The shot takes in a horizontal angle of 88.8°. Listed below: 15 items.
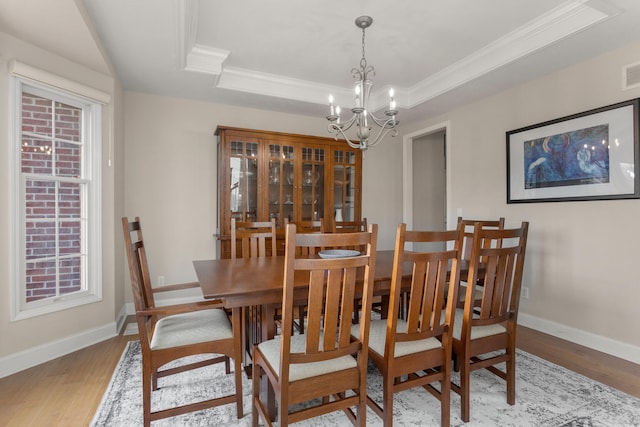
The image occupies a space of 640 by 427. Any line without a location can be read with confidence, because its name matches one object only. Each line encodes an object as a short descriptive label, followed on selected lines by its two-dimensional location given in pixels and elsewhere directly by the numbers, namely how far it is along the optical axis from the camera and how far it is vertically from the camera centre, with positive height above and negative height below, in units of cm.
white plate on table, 223 -26
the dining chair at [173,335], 157 -63
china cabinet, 356 +45
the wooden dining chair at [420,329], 149 -54
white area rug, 175 -110
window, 234 +15
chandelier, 240 +79
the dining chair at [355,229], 288 -14
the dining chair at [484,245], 252 -27
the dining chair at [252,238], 270 -18
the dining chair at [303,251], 273 -32
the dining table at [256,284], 161 -36
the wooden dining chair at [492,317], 171 -56
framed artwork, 253 +51
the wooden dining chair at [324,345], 130 -55
